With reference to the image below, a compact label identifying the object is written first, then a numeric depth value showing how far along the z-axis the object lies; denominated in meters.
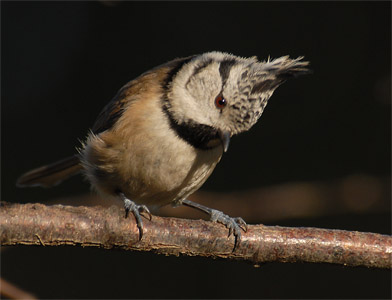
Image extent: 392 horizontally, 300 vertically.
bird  5.79
